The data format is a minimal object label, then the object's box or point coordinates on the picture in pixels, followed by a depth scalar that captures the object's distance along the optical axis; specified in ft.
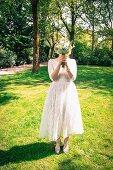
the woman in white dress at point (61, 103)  11.79
